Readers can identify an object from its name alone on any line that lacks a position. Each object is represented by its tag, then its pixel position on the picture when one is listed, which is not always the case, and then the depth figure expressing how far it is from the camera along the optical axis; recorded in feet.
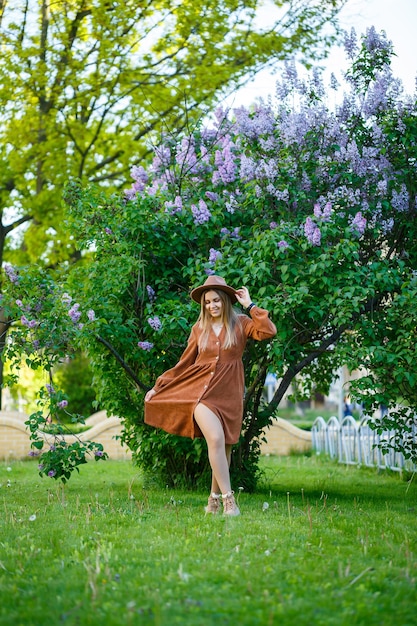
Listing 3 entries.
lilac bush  25.14
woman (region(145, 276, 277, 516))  21.48
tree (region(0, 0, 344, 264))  46.11
